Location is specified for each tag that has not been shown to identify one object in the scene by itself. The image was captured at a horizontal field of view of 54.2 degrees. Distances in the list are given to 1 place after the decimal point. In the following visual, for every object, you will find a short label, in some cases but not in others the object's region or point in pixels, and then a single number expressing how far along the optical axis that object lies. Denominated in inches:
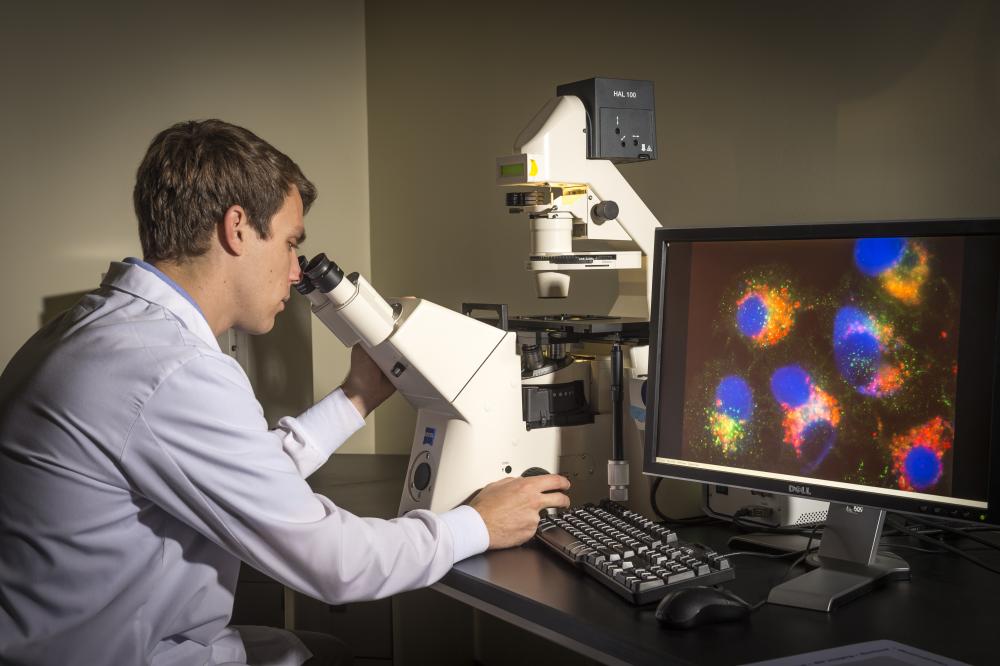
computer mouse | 44.7
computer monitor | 47.5
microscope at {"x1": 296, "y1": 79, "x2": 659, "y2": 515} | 61.1
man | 45.5
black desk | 43.3
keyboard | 48.8
